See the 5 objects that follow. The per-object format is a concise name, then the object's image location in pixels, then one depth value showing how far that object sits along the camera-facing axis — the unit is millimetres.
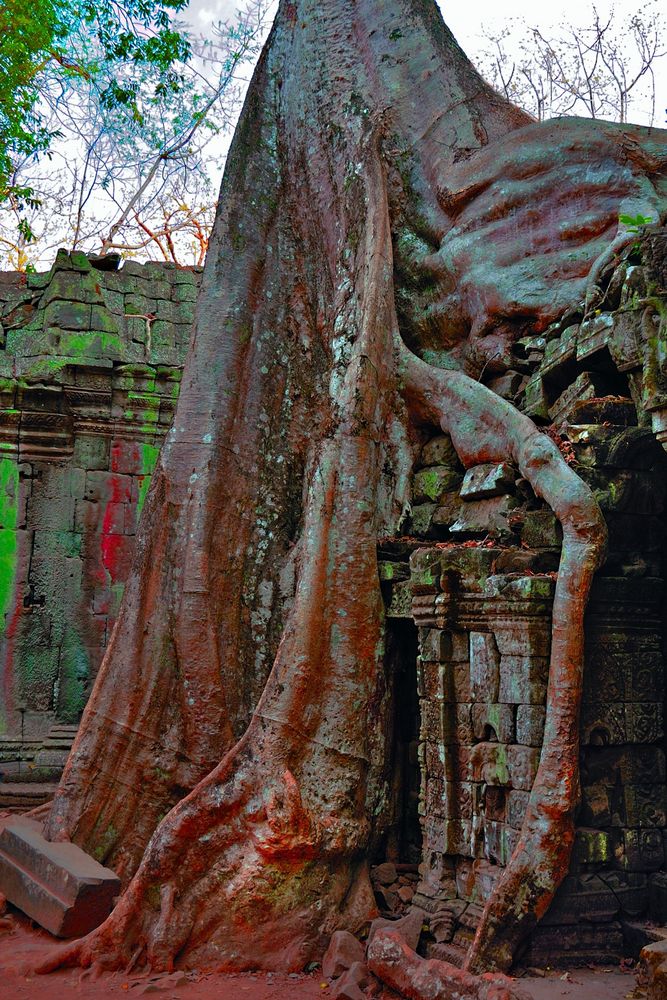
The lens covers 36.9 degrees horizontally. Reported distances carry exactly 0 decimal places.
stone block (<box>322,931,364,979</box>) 4047
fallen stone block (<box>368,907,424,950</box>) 4054
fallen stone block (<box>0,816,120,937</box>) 4578
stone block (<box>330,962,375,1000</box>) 3784
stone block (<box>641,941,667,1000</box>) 3064
